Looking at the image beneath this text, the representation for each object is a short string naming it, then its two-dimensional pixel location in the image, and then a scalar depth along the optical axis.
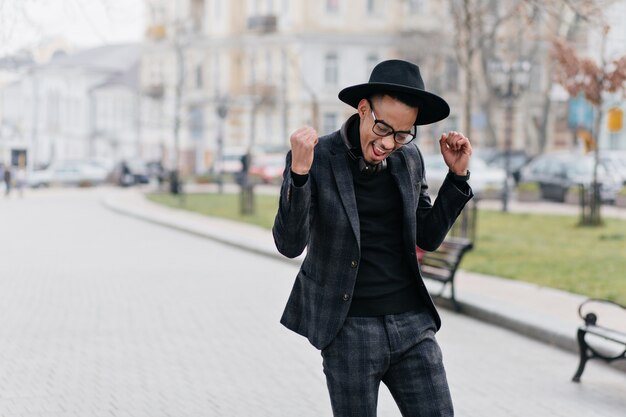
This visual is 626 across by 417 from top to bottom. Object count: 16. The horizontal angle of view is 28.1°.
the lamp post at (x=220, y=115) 46.88
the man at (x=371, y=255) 4.12
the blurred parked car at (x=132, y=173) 62.12
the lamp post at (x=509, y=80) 30.00
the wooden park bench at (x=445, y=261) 12.19
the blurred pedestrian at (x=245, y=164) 37.00
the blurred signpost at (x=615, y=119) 29.34
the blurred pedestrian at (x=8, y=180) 51.06
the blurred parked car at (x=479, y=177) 37.75
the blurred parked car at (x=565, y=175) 34.06
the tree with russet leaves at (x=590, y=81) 23.61
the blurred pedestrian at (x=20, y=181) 50.00
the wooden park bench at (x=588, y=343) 8.37
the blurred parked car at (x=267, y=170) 54.72
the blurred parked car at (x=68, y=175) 64.25
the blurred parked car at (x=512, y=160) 45.84
